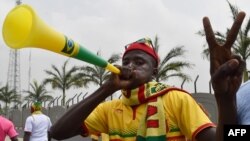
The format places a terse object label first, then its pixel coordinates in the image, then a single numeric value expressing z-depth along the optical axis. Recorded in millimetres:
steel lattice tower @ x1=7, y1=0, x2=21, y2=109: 61009
